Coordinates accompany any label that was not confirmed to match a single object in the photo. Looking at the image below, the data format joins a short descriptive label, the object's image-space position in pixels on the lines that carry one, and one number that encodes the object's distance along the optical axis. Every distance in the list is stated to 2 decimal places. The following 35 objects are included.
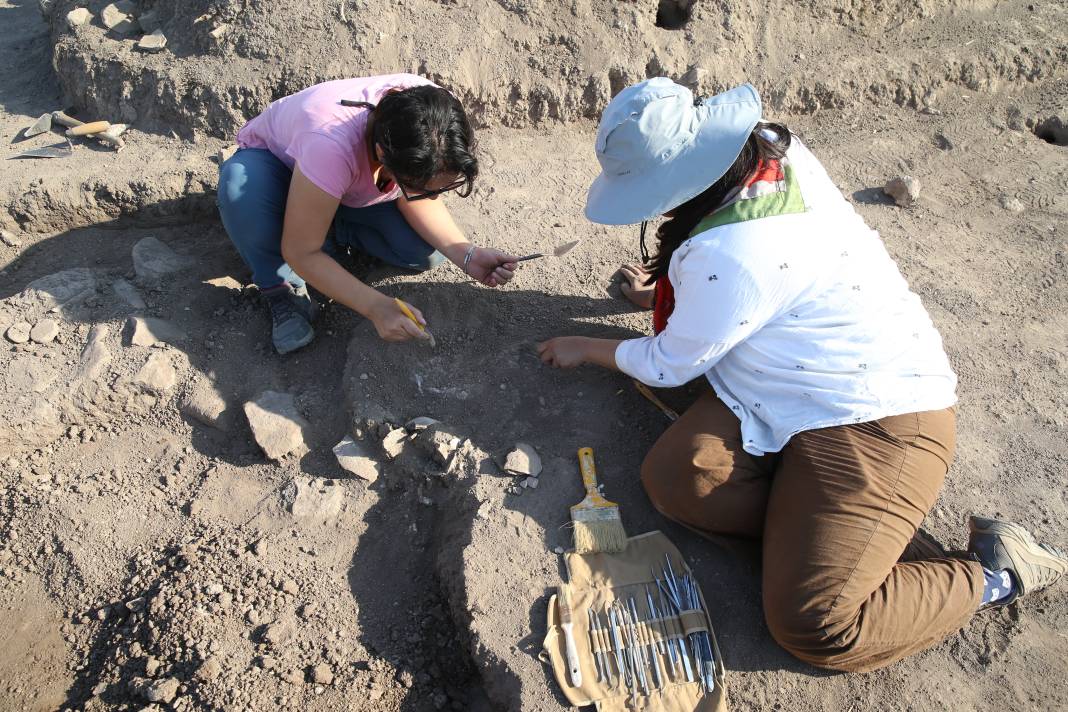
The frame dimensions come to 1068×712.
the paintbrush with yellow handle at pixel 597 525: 2.15
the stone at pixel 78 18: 3.46
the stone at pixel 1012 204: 3.38
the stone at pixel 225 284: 2.86
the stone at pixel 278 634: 2.14
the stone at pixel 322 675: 2.11
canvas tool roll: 1.93
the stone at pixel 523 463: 2.28
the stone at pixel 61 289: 2.68
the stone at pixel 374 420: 2.42
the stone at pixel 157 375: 2.55
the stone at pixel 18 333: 2.57
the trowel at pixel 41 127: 3.31
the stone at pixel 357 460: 2.42
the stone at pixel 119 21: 3.45
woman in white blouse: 1.85
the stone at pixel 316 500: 2.39
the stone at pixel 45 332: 2.59
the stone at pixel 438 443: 2.35
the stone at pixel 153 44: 3.29
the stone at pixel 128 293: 2.72
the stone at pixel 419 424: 2.41
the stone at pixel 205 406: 2.55
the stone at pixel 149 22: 3.42
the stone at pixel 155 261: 2.82
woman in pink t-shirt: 2.07
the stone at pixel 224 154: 3.14
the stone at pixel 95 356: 2.55
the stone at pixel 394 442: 2.40
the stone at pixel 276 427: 2.47
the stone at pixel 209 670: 2.07
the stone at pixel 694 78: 3.53
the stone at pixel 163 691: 2.06
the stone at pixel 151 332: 2.60
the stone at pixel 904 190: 3.32
